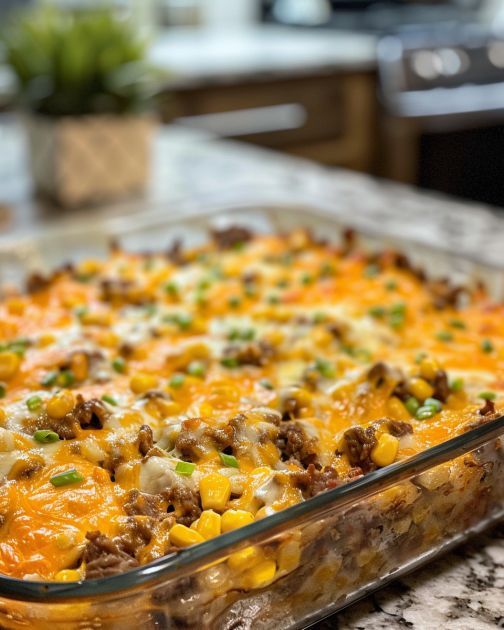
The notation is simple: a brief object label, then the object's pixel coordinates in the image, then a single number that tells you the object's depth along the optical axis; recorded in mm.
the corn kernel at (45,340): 515
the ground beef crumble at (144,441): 413
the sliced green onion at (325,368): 488
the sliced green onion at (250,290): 592
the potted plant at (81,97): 822
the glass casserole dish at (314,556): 333
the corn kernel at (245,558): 345
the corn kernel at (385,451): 408
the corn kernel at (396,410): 446
